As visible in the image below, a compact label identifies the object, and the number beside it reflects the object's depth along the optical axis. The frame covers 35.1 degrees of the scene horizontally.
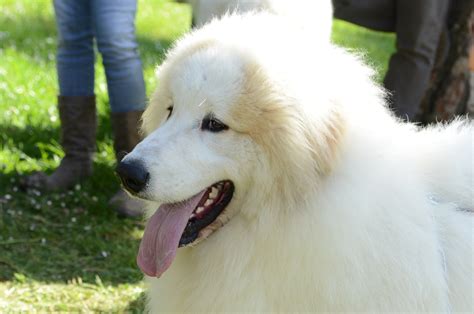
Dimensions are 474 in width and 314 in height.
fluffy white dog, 2.32
